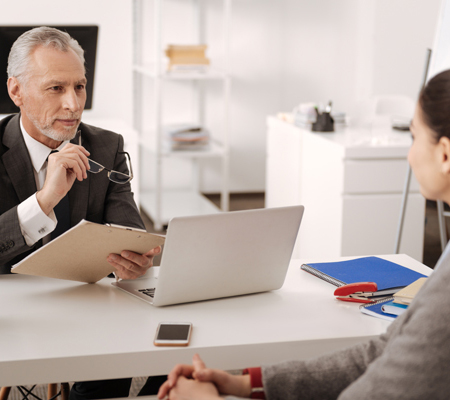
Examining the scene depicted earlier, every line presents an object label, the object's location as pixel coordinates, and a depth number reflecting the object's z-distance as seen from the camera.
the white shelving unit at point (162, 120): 7.59
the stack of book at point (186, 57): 7.66
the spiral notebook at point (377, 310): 3.18
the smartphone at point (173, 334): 3.00
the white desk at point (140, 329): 2.95
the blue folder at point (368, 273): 3.37
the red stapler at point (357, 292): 3.29
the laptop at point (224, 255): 3.13
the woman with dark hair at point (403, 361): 2.64
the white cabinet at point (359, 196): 5.55
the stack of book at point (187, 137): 7.70
